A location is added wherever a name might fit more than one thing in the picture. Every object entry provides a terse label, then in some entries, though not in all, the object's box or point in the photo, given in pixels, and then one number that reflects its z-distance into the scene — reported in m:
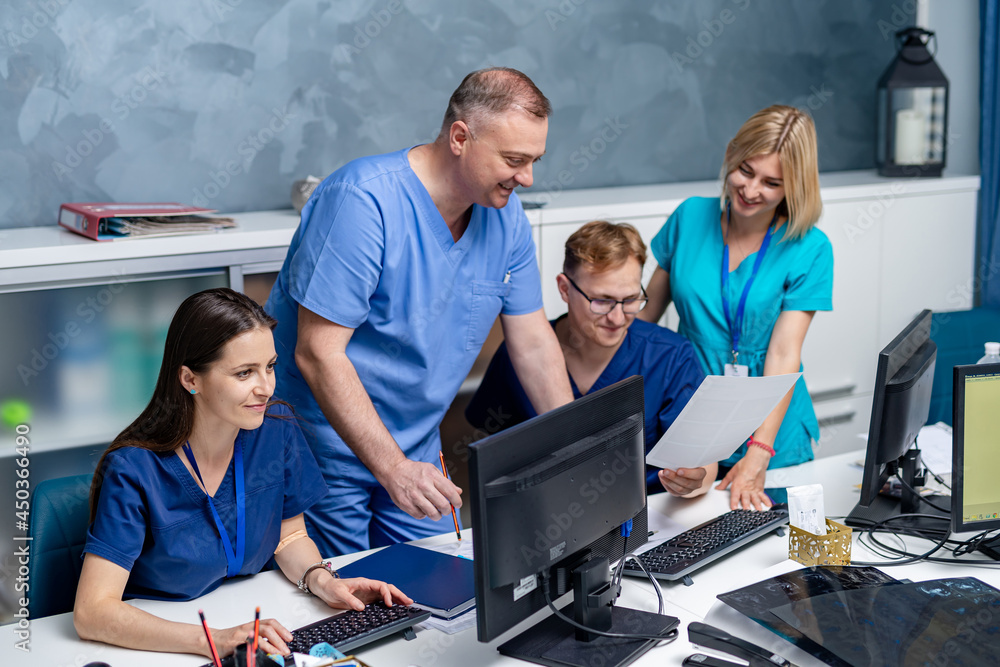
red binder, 2.15
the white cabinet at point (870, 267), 3.18
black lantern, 3.30
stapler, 1.34
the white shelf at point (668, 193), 2.75
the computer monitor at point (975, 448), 1.63
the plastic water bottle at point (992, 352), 2.13
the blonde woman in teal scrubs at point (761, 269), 2.15
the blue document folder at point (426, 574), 1.52
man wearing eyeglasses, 2.10
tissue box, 1.62
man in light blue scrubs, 1.72
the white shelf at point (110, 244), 2.08
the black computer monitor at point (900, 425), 1.72
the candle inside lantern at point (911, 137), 3.35
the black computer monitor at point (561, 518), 1.26
